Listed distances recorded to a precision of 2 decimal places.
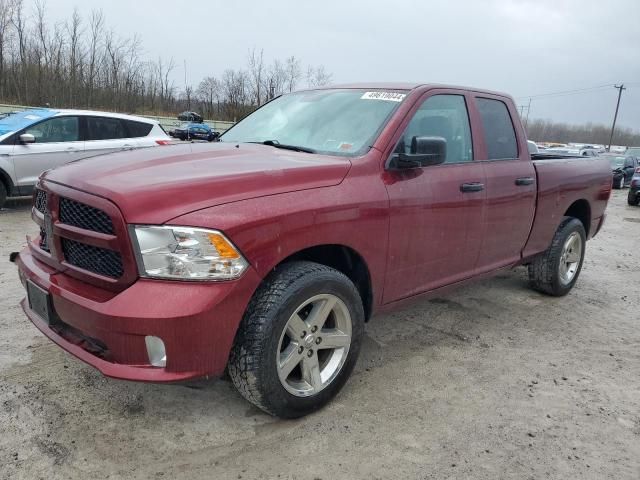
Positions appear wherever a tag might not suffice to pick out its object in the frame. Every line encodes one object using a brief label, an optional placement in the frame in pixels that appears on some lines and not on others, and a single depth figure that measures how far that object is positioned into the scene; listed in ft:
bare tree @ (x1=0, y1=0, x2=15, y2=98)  119.55
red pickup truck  7.37
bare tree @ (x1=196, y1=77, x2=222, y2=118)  179.32
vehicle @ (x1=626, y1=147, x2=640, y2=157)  84.61
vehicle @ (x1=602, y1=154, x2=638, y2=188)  69.67
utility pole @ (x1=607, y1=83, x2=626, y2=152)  208.03
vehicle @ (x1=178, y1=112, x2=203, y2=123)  127.03
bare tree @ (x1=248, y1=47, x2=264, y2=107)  165.78
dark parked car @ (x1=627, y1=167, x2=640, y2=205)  49.85
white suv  26.25
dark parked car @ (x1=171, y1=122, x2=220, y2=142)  110.11
